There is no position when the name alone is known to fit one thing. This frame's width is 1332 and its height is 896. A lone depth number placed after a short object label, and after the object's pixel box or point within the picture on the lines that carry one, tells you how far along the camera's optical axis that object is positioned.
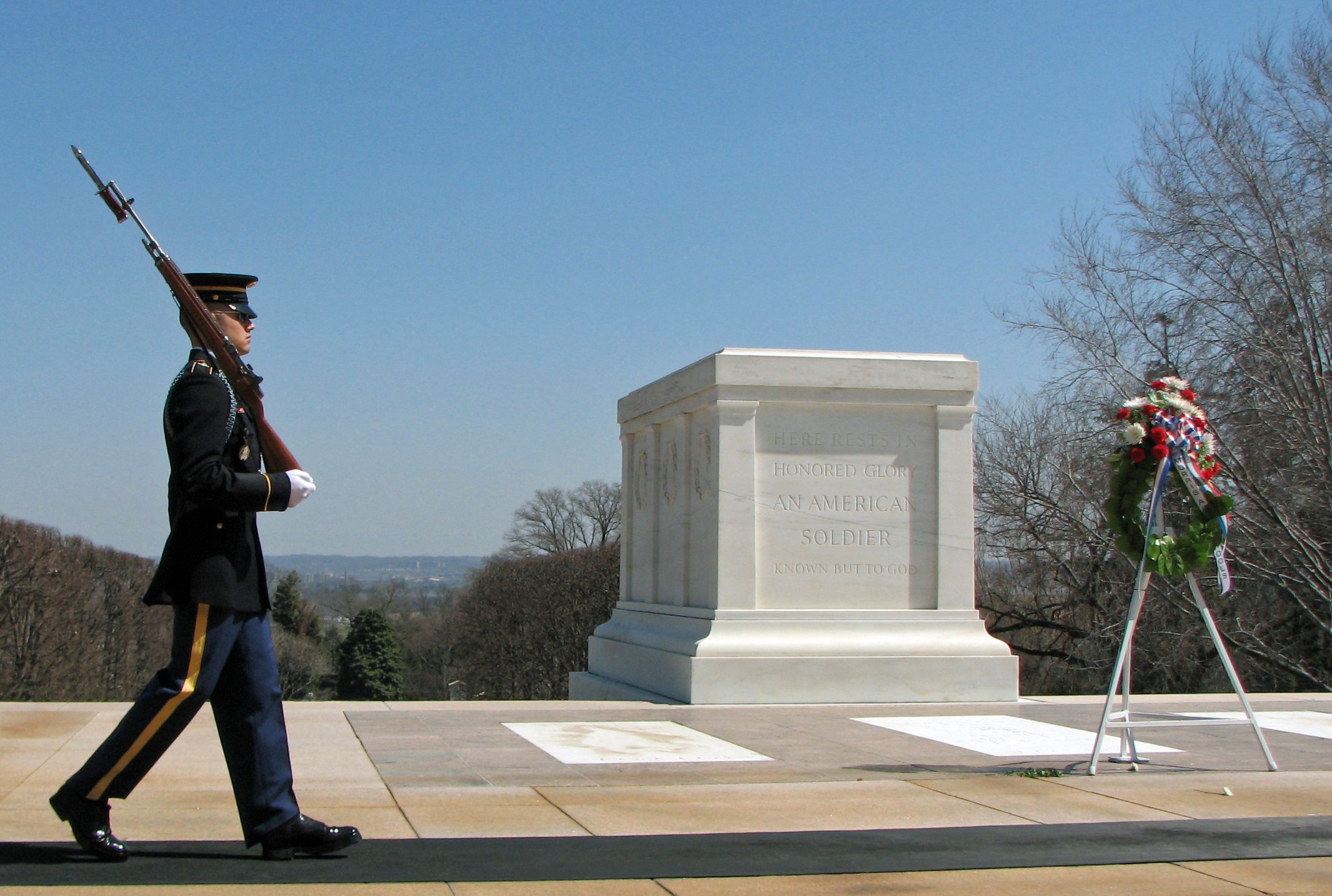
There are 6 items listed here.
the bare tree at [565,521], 65.62
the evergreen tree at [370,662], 68.00
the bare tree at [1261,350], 17.80
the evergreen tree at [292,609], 76.06
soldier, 4.38
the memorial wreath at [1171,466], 7.26
